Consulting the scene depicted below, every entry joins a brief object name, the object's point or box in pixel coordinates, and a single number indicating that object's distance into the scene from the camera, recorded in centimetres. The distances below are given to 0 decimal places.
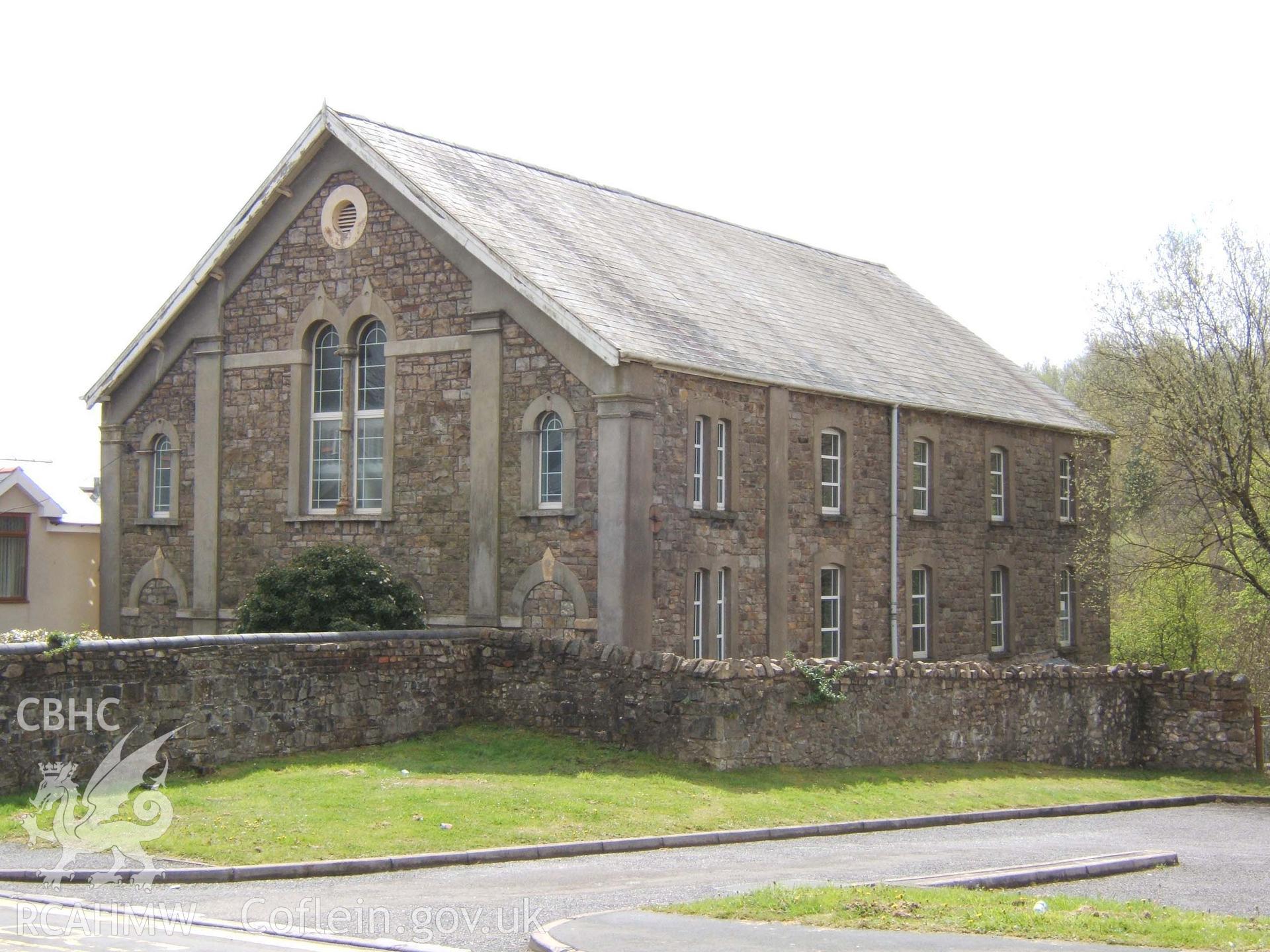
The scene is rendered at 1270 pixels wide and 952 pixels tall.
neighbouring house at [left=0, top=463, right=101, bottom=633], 2802
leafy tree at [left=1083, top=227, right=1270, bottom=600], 2953
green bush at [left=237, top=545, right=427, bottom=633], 2372
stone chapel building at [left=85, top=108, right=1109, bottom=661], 2406
